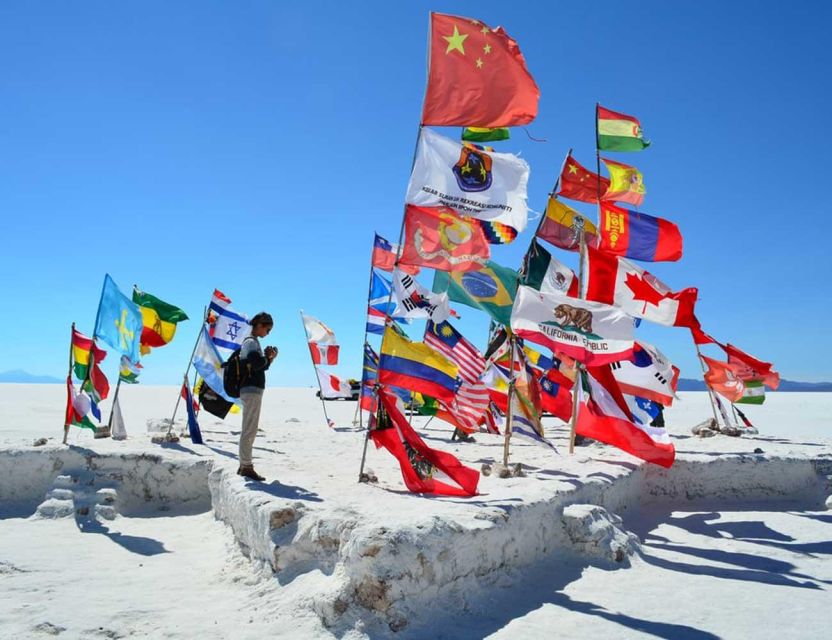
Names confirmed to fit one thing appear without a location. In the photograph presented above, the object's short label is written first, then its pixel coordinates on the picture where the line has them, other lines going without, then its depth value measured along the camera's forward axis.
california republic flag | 8.20
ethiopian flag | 11.40
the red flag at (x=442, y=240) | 6.67
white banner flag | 6.55
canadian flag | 10.16
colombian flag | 6.65
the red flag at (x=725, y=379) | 14.06
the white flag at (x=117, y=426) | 10.43
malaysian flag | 8.30
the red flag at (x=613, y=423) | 8.59
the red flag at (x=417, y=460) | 6.07
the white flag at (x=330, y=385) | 15.73
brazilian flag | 9.65
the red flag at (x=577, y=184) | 11.14
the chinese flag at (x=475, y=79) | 6.65
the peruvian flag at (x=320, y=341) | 16.33
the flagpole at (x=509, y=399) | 7.79
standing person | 6.38
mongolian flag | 10.78
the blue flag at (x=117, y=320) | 9.51
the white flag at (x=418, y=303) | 7.15
